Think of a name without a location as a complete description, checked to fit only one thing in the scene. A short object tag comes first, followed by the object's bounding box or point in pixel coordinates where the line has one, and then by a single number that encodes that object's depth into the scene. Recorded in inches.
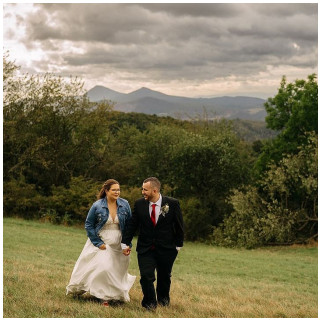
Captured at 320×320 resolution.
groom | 321.7
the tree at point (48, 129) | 1594.5
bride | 333.1
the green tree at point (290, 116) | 1552.7
